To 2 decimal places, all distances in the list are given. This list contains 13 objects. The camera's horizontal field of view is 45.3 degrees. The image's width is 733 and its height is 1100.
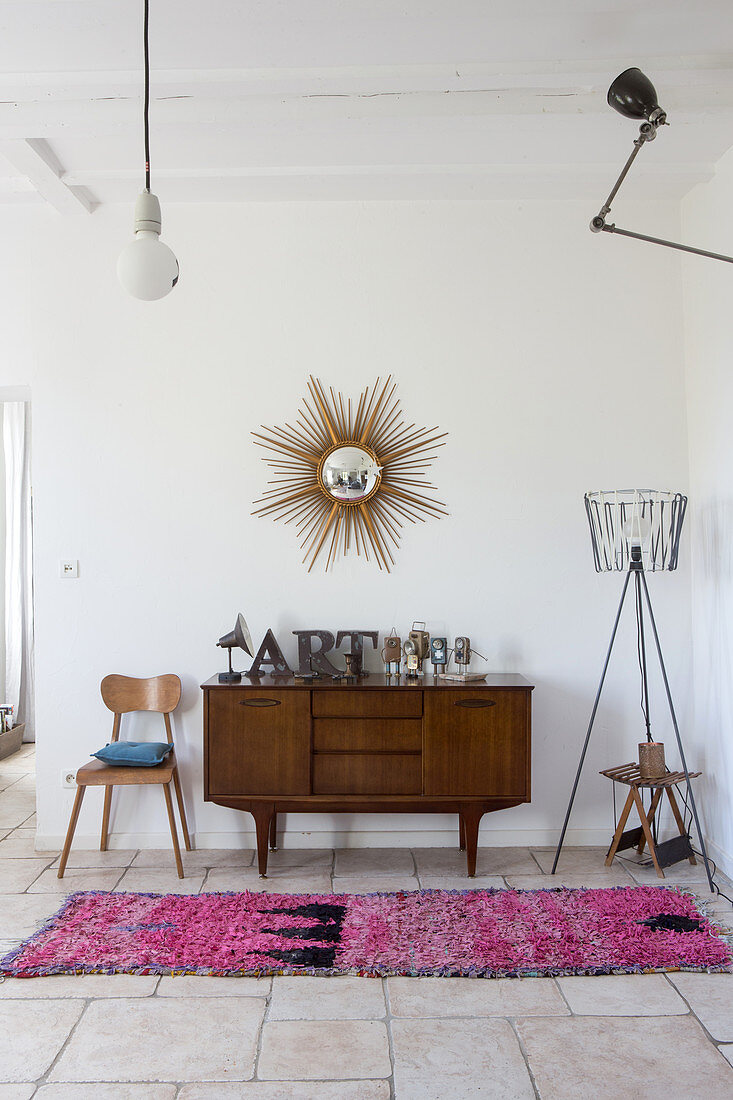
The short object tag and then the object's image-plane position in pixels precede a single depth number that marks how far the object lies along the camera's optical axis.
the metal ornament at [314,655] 3.69
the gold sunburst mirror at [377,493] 3.89
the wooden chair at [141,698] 3.78
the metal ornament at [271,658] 3.70
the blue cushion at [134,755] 3.53
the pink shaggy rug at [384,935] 2.72
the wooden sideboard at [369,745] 3.45
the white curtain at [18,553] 6.03
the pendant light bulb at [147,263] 2.10
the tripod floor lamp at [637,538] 3.53
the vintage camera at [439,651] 3.71
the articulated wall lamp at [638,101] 2.41
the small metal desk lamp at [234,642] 3.56
